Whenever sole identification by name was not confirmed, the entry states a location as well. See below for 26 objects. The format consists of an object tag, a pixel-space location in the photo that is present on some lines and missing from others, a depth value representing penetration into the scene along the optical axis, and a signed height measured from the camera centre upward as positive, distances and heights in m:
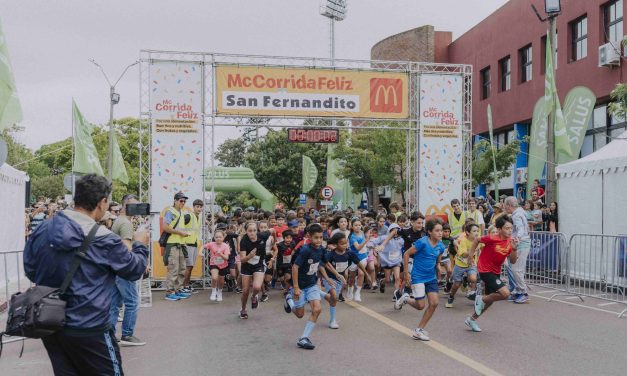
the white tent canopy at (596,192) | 12.49 -0.02
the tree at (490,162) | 25.83 +1.23
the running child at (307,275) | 7.68 -1.10
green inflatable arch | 40.09 +0.48
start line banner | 14.08 +2.34
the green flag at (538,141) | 15.89 +1.32
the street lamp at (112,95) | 31.15 +4.85
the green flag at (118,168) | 22.16 +0.77
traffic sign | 33.03 -0.18
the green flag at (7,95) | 8.68 +1.35
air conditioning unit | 22.02 +4.96
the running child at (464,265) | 10.45 -1.31
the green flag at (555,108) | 14.49 +2.06
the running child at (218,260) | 11.70 -1.41
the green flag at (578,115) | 15.52 +1.99
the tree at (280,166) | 49.47 +1.97
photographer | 3.46 -0.52
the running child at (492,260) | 8.12 -0.96
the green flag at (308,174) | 39.31 +1.02
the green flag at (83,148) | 17.30 +1.20
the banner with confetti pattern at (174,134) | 13.44 +1.23
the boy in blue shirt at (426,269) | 7.73 -1.04
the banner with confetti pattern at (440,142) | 15.10 +1.22
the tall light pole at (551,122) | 15.23 +1.74
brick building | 23.41 +6.25
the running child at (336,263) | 8.40 -1.10
